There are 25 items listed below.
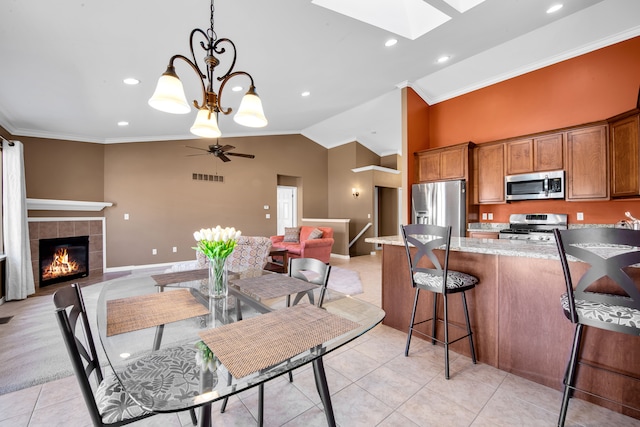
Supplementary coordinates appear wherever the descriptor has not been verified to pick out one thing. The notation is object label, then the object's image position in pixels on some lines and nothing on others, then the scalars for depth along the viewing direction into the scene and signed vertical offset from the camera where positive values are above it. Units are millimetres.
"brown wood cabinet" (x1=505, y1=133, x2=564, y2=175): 3645 +832
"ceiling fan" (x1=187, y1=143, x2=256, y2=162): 4405 +1077
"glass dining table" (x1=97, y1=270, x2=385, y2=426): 863 -487
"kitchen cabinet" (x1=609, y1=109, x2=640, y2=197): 2904 +661
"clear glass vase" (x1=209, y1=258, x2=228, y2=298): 1537 -353
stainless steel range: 3722 -185
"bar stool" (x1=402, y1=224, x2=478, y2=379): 1916 -469
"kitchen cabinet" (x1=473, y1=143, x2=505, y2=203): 4156 +646
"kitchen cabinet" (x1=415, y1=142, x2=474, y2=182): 4352 +852
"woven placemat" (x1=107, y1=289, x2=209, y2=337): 1201 -470
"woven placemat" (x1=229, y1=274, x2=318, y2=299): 1647 -469
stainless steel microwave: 3625 +386
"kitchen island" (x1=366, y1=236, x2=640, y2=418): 1576 -767
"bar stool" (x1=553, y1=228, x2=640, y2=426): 1214 -402
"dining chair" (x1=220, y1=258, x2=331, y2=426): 1439 -446
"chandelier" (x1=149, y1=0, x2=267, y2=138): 1546 +710
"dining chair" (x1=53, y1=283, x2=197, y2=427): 898 -628
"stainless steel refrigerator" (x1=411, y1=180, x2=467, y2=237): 4262 +158
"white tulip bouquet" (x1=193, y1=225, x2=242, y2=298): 1526 -219
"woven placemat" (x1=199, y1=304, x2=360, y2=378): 912 -480
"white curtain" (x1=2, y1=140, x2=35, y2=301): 3562 -71
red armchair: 5488 -684
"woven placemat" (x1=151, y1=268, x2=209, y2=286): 1899 -452
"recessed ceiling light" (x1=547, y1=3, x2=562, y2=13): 3010 +2314
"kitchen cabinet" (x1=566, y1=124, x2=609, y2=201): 3289 +618
